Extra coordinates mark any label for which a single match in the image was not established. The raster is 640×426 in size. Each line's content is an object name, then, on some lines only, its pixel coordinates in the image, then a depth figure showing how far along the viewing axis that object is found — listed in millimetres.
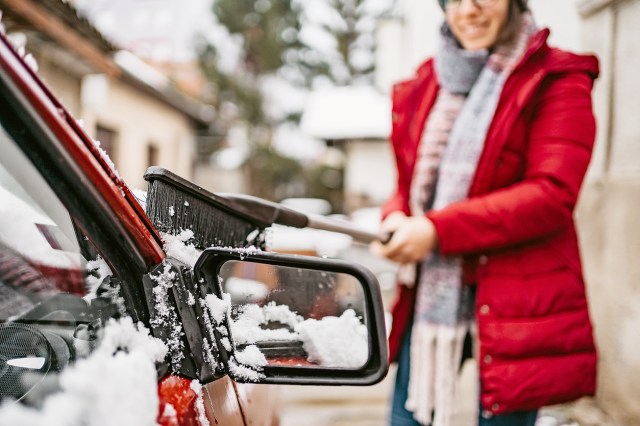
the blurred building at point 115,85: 4176
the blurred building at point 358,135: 16047
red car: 756
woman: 1556
